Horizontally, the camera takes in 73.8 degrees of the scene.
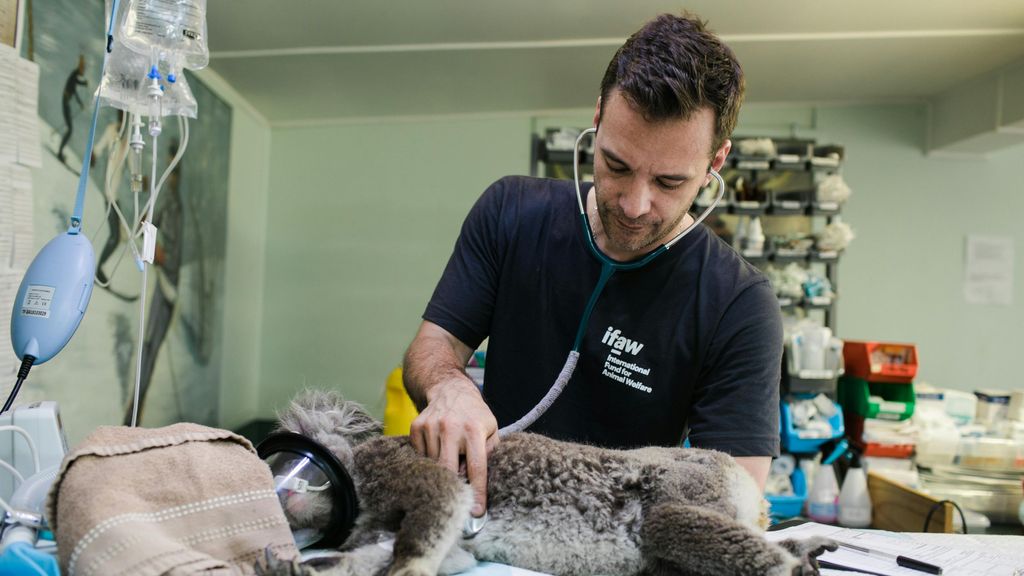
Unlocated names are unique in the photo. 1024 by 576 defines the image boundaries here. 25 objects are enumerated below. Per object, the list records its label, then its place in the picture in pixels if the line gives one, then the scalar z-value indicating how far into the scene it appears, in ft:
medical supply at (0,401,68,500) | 3.14
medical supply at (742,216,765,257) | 12.41
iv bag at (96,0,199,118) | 4.07
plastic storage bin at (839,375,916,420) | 12.07
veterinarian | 3.75
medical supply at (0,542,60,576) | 2.06
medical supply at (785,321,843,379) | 11.72
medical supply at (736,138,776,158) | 12.61
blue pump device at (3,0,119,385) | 3.41
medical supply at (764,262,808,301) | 12.36
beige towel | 2.04
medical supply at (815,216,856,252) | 12.41
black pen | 3.43
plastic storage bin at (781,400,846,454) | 11.71
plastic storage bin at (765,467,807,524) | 11.83
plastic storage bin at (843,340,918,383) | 12.08
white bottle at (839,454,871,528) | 11.14
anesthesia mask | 2.80
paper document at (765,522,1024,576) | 3.47
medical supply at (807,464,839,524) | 11.76
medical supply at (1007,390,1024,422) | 11.83
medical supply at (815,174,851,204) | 12.53
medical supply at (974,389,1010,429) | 12.07
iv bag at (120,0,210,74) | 3.93
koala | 2.62
